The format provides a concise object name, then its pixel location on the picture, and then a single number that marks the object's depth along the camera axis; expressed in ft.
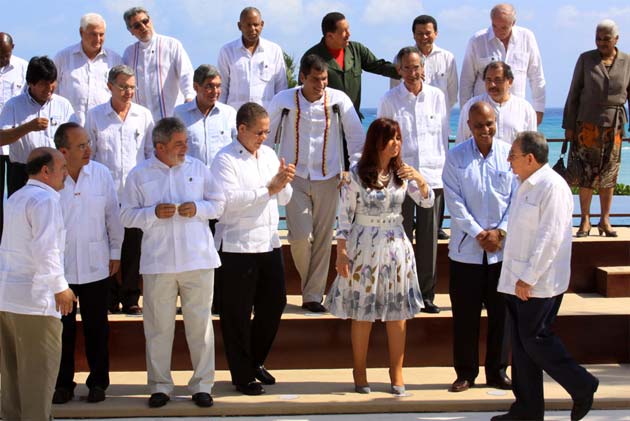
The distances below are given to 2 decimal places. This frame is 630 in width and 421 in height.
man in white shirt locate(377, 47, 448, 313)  22.00
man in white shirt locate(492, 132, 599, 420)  17.47
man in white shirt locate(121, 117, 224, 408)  18.51
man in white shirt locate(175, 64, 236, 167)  21.21
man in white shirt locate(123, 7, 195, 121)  23.43
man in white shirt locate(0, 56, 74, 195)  21.18
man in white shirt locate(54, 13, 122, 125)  22.99
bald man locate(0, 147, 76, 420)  16.39
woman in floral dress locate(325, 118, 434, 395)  19.16
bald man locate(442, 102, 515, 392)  19.54
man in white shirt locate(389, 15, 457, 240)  23.85
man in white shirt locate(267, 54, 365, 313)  21.95
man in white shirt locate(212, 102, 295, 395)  19.12
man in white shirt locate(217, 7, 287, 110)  23.79
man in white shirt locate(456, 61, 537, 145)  21.34
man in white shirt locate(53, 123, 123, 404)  18.62
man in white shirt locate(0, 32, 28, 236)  23.62
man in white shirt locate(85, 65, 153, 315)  21.02
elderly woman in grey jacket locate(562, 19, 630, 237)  25.73
